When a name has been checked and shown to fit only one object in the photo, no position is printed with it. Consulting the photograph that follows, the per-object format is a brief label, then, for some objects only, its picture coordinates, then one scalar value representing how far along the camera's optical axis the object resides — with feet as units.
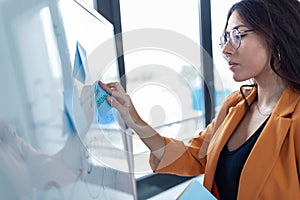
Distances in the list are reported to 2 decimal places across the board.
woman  2.74
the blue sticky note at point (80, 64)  1.86
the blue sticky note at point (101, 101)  2.22
